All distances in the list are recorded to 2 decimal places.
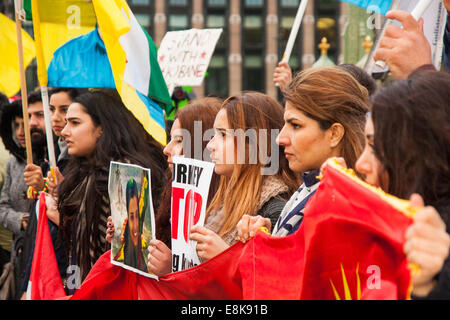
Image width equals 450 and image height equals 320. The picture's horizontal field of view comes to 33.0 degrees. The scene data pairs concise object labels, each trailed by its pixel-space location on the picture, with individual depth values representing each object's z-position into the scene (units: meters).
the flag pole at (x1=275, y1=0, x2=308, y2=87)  5.09
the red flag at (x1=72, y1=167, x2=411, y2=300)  2.05
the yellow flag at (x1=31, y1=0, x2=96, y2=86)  5.17
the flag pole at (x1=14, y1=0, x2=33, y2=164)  4.75
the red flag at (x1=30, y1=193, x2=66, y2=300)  4.25
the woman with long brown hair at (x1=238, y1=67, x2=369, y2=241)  3.12
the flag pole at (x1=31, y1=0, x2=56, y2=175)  4.83
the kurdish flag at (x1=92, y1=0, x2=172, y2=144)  4.58
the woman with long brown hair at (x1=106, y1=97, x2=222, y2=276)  4.13
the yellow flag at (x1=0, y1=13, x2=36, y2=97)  6.68
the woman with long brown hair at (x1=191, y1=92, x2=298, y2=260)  3.51
